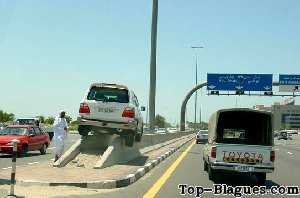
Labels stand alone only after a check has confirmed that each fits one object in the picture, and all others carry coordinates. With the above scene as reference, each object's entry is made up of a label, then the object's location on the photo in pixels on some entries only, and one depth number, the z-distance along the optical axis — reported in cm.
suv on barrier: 1758
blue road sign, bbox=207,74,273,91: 5544
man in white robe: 1672
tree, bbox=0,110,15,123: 12082
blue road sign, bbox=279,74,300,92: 5619
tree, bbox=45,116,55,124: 11085
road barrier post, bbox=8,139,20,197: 989
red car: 2227
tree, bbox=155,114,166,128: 17032
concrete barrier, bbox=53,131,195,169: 1562
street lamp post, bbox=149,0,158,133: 3130
